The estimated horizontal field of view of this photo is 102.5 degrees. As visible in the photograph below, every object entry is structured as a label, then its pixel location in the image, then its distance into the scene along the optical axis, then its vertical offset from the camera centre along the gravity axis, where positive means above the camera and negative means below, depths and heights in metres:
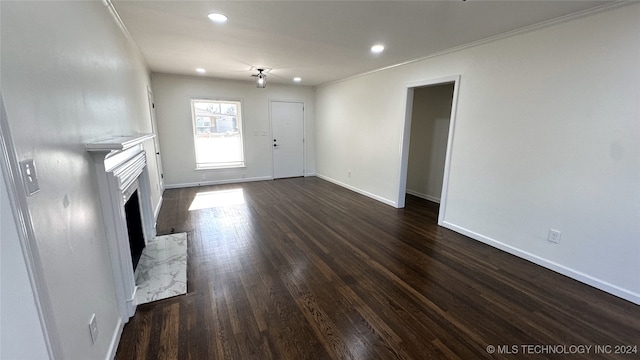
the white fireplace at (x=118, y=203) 1.63 -0.54
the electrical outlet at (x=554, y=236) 2.55 -1.05
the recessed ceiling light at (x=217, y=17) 2.32 +0.98
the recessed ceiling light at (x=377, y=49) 3.22 +1.01
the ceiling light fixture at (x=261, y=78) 4.55 +0.84
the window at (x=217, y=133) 5.77 -0.16
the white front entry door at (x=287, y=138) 6.49 -0.29
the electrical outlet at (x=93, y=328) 1.34 -1.06
